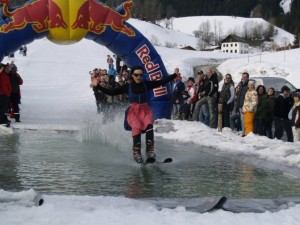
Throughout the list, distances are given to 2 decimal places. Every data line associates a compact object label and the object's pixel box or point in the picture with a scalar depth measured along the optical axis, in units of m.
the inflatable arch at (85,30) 12.87
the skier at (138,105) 7.78
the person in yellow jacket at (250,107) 11.07
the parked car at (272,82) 17.80
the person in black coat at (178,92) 14.42
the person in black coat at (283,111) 11.05
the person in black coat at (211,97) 12.34
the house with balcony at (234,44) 119.94
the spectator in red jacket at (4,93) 12.61
